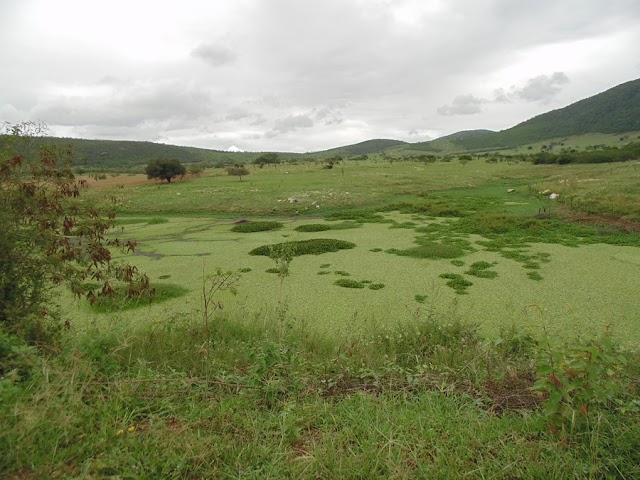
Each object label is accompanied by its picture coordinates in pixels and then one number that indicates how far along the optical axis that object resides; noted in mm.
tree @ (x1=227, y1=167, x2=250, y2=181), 39888
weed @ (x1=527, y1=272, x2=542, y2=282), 7497
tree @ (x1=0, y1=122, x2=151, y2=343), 3420
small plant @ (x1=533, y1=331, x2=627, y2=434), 2250
